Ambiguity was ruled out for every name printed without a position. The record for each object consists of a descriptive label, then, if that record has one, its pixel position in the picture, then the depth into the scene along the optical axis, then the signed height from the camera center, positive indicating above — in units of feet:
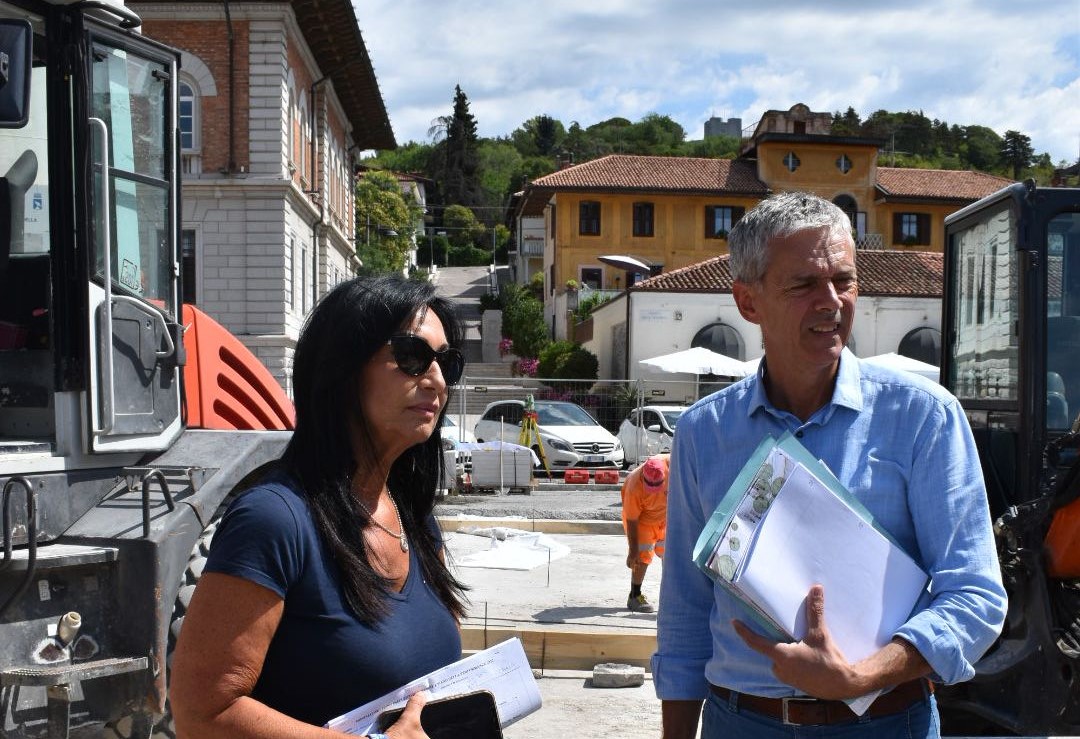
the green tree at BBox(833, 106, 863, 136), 422.41 +83.49
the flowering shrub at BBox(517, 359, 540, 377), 162.40 -4.54
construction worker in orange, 31.40 -4.78
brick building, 105.81 +15.66
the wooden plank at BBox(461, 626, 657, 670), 27.37 -7.24
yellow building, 189.78 +22.01
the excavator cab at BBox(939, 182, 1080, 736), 15.58 -1.26
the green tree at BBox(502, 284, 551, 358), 180.75 +1.26
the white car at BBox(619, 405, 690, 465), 79.71 -6.61
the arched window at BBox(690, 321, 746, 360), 132.36 -0.64
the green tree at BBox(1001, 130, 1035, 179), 328.08 +55.39
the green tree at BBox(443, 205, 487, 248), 376.48 +34.34
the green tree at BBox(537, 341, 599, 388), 149.28 -3.74
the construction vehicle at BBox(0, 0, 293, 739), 14.33 -0.79
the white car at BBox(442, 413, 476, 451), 74.47 -6.43
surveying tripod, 74.90 -6.30
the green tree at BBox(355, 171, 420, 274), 213.66 +21.81
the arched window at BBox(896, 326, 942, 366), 127.34 -1.16
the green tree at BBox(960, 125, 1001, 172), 426.92 +68.41
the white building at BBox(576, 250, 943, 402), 128.36 +2.28
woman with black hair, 7.00 -1.43
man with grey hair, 7.73 -1.17
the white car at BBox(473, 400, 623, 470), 77.87 -6.60
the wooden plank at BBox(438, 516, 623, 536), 49.60 -8.12
